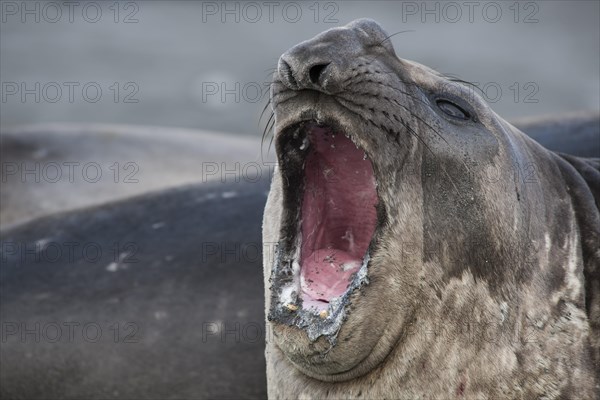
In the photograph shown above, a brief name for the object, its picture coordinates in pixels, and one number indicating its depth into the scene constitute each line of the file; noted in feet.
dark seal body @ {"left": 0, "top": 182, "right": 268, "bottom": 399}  37.81
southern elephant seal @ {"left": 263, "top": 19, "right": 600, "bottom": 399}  25.89
